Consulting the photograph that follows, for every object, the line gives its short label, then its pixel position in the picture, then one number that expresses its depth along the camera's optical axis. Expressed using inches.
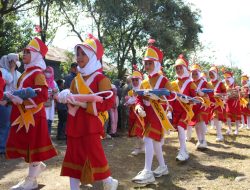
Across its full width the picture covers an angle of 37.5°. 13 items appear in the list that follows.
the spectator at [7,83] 296.2
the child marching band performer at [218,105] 398.9
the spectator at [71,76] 355.6
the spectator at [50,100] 314.0
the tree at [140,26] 783.7
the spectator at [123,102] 433.7
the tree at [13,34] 619.8
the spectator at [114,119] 427.2
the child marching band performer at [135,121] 299.7
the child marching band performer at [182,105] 285.9
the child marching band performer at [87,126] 167.0
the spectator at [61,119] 376.8
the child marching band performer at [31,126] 201.0
